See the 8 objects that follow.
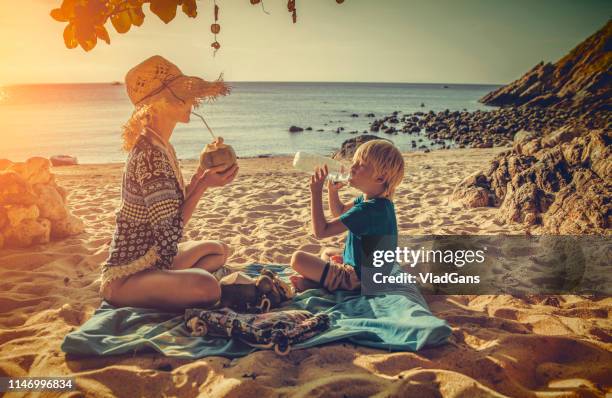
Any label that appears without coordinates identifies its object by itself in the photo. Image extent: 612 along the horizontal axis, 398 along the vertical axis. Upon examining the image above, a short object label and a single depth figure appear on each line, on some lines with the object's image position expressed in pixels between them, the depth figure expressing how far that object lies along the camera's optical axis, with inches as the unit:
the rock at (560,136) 260.8
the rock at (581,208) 175.9
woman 118.1
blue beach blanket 105.3
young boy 129.3
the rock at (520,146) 273.7
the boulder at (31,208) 187.0
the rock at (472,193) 240.7
